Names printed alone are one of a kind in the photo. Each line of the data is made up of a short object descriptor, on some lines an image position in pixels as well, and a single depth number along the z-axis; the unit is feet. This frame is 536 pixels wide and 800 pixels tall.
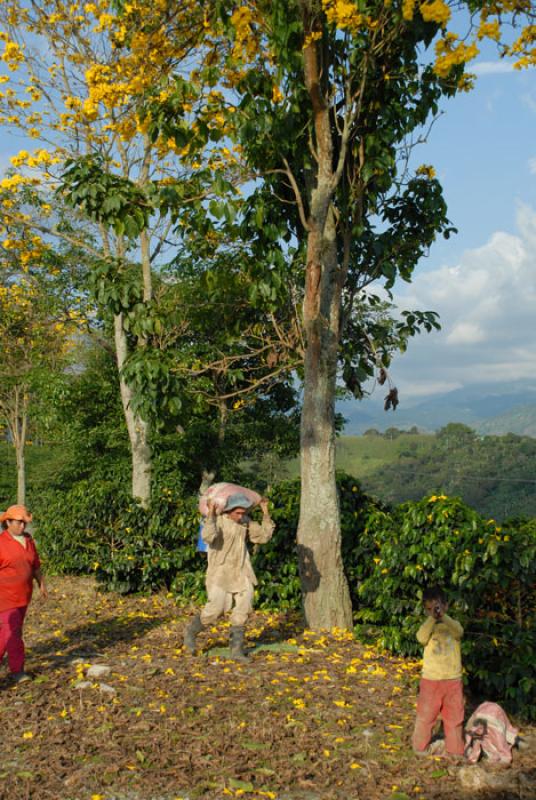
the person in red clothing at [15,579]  24.14
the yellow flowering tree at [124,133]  30.25
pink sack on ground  18.54
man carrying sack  26.89
